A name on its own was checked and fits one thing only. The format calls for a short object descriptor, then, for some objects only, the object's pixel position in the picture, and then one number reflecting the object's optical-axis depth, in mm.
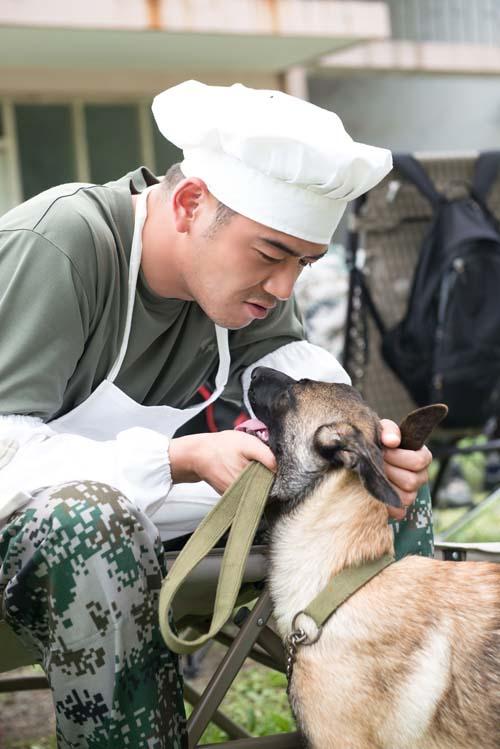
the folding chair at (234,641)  2199
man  1958
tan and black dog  2145
